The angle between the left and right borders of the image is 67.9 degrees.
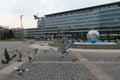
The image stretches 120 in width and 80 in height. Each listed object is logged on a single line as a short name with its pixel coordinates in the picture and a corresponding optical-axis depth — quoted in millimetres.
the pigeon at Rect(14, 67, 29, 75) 4236
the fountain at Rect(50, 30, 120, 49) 12358
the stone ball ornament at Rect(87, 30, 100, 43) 16943
